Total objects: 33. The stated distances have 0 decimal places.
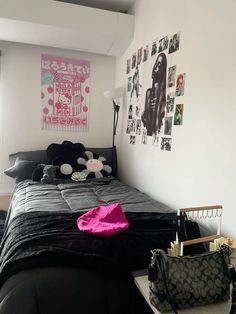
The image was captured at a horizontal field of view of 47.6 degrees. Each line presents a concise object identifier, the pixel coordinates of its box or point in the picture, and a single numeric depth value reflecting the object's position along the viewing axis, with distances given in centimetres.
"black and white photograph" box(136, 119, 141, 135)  288
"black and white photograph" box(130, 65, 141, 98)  292
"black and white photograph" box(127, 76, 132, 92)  313
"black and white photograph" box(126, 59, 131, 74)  315
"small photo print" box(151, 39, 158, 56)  253
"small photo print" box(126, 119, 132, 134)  312
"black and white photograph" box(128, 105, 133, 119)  309
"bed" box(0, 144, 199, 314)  120
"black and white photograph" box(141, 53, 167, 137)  239
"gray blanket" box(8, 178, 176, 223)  203
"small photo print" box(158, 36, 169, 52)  234
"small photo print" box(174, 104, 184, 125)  213
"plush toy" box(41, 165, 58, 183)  277
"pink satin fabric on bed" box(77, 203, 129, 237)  149
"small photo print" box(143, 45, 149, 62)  270
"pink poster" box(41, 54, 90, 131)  334
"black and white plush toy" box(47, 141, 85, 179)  296
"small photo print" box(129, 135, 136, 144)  304
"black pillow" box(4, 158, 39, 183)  297
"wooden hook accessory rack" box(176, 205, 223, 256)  126
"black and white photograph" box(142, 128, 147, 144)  274
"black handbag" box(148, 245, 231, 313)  102
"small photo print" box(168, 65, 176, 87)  224
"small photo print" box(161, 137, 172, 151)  231
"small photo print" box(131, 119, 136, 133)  301
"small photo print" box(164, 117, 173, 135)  228
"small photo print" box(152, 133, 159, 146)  251
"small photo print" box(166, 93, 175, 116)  224
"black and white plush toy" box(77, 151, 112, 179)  304
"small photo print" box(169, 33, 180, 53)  218
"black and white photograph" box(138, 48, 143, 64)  283
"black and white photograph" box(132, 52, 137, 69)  298
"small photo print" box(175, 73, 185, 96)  211
